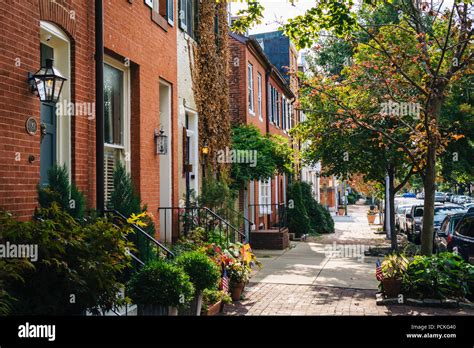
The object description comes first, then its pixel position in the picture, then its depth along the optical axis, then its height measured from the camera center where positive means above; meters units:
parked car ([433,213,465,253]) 12.27 -1.11
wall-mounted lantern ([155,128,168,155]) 9.99 +0.95
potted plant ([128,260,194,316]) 6.16 -1.17
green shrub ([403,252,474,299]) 8.73 -1.54
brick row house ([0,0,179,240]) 5.87 +1.43
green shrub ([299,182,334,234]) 26.47 -1.29
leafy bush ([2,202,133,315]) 4.77 -0.75
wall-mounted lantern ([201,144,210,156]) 12.69 +1.01
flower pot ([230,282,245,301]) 9.04 -1.75
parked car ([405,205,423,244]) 21.31 -1.52
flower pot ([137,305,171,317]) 6.19 -1.42
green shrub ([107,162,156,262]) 7.35 -0.13
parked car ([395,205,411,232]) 27.80 -1.52
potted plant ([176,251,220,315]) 7.11 -1.13
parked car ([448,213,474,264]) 10.66 -1.10
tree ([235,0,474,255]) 9.56 +2.53
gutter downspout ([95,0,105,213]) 7.62 +1.39
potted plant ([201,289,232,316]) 7.61 -1.68
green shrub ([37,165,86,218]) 6.16 -0.01
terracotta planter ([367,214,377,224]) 34.29 -2.04
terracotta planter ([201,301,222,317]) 7.51 -1.77
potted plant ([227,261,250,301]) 9.03 -1.54
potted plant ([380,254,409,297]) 8.94 -1.52
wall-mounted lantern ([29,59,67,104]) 6.05 +1.30
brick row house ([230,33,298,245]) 17.78 +3.43
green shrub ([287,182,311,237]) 23.52 -1.17
